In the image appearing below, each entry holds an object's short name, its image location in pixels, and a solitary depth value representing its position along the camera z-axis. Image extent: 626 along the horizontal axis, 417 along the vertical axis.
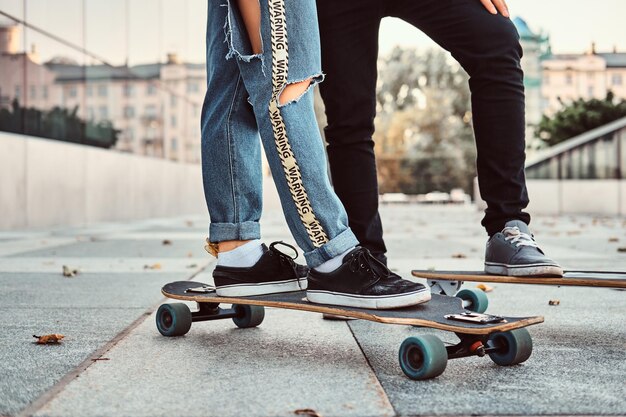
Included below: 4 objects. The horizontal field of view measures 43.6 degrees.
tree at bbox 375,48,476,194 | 44.47
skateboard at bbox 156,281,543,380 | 1.83
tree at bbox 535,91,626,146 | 25.33
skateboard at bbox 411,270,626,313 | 2.37
